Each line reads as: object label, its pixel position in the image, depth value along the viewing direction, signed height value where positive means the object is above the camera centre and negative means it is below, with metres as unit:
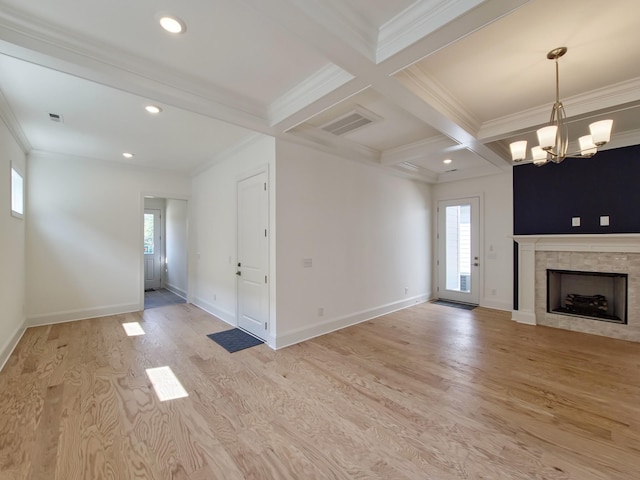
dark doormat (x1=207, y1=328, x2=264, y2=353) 3.65 -1.42
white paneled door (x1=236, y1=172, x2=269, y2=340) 3.77 -0.24
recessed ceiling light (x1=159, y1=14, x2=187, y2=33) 1.90 +1.52
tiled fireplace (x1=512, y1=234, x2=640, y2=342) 3.92 -0.48
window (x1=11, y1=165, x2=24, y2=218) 3.61 +0.64
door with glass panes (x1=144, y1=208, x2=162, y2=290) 7.60 -0.32
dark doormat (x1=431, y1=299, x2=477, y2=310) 5.70 -1.42
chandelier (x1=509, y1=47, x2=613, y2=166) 2.31 +0.91
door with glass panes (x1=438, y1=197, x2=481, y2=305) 5.91 -0.27
